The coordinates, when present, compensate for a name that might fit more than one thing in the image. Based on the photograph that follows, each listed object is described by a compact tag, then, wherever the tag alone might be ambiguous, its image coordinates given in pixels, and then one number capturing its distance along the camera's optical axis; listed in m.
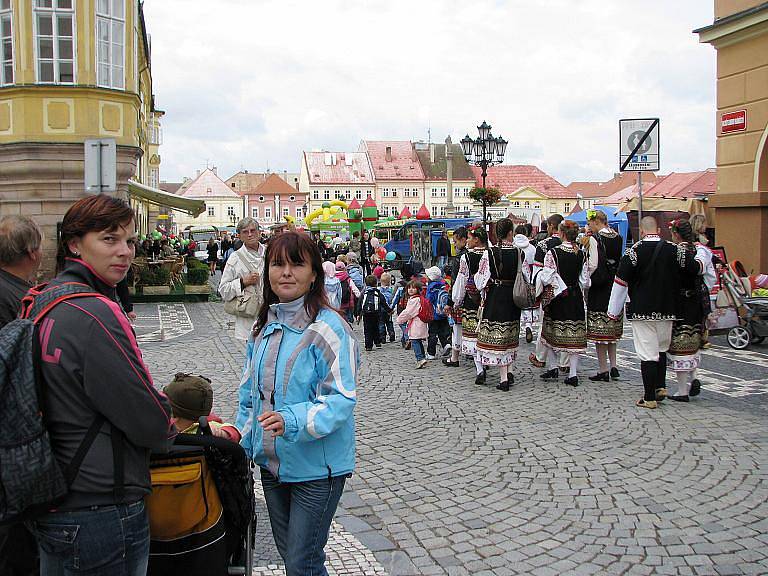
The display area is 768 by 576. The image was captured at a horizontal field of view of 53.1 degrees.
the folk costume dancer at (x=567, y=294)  9.18
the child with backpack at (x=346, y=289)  14.24
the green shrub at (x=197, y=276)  21.33
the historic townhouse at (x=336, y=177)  97.88
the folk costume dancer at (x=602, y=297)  9.35
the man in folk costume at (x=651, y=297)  7.80
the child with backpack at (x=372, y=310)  12.27
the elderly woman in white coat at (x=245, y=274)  7.18
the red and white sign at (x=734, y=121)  14.20
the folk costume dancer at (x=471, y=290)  9.43
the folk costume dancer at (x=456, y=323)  10.46
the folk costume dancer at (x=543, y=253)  9.59
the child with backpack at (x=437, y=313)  10.98
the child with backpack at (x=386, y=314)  12.77
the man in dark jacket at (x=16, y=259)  4.08
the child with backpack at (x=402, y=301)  12.60
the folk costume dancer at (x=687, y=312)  7.95
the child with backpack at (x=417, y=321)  10.72
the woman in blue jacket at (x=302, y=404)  3.06
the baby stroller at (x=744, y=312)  11.50
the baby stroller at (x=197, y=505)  2.82
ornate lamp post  20.36
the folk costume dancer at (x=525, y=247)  9.20
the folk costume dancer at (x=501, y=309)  9.02
